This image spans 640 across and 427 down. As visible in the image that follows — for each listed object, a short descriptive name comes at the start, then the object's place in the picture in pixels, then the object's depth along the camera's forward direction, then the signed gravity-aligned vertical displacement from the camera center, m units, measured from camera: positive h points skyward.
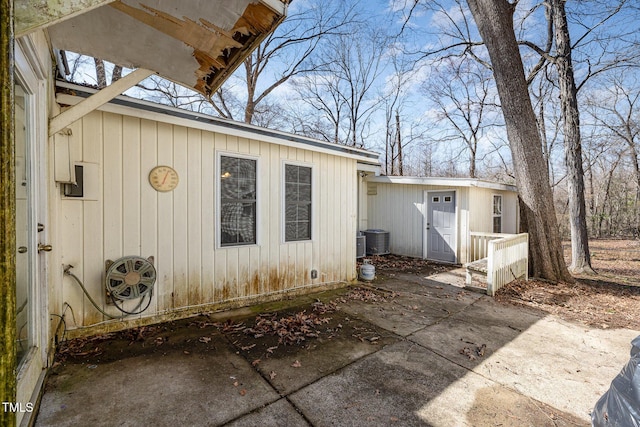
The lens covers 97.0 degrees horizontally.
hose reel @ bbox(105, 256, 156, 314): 3.12 -0.75
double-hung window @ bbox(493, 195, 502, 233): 9.39 -0.15
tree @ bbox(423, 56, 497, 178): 15.84 +5.94
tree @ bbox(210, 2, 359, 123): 11.46 +6.74
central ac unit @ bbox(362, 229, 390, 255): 8.71 -0.96
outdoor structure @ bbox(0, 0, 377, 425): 1.87 +0.26
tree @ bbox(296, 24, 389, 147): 14.69 +6.97
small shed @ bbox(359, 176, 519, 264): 7.85 -0.06
